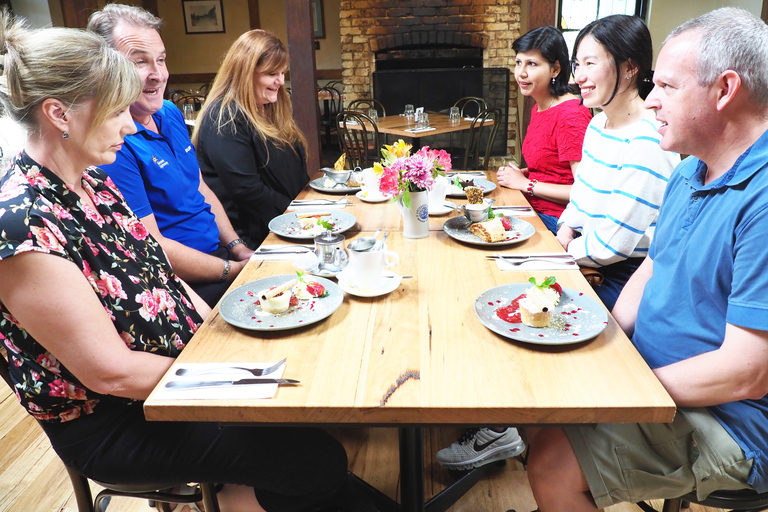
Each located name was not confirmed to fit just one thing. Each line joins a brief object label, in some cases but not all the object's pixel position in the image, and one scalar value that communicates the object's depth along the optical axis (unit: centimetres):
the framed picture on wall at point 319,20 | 859
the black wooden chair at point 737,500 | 119
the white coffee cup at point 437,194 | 206
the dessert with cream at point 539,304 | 121
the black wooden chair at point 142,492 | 127
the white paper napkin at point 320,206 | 220
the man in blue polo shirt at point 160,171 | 180
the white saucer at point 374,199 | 231
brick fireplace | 688
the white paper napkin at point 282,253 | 169
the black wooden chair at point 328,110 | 735
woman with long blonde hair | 242
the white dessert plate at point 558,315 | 116
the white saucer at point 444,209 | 209
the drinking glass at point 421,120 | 494
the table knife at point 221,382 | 106
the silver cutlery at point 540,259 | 158
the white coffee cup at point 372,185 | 229
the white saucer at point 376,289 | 139
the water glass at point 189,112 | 509
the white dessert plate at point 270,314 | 125
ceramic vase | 177
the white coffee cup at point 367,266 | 139
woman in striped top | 164
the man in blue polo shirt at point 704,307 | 105
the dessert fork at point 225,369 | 109
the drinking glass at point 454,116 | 517
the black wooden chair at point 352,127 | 466
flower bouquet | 170
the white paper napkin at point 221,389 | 103
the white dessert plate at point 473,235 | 173
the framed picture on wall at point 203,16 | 888
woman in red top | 236
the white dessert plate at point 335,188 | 248
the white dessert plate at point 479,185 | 235
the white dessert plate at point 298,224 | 185
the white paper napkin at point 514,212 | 205
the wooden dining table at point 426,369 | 98
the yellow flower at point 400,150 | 178
